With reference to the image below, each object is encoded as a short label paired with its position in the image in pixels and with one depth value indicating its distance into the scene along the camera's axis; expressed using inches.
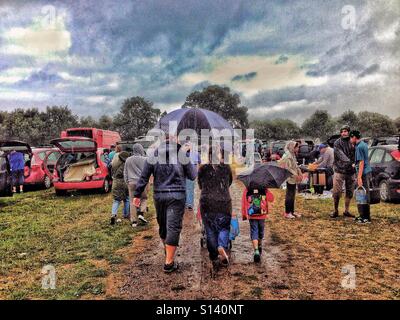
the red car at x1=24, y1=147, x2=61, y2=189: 637.3
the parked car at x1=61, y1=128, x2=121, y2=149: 1148.5
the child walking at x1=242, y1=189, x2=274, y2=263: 230.7
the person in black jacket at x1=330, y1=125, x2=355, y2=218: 354.3
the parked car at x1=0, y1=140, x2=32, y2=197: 459.8
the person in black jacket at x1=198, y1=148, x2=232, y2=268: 212.8
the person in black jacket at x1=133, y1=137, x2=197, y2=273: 212.5
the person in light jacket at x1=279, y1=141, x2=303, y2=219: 357.4
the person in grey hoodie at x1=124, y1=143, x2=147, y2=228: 337.7
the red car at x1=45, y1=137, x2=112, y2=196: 532.1
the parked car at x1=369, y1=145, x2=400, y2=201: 421.4
